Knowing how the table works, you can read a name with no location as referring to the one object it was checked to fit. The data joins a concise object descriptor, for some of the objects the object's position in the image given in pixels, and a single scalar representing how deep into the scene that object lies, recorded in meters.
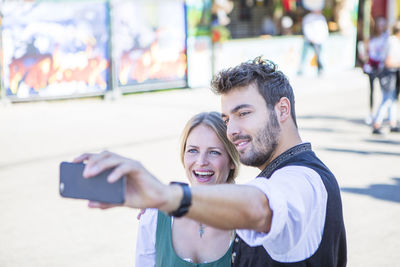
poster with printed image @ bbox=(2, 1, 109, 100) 11.95
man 1.49
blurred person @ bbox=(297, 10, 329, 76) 17.48
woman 2.63
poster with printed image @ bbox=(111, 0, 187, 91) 13.52
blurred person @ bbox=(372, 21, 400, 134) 9.60
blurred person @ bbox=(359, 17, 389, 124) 9.85
